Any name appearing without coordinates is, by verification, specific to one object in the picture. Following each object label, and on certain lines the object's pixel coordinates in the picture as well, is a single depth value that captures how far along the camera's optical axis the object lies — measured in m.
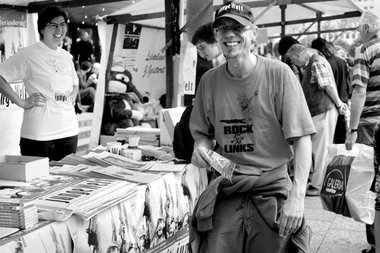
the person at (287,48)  5.70
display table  2.07
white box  2.65
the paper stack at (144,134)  4.05
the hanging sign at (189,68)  4.27
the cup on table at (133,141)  3.73
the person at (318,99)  5.32
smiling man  2.03
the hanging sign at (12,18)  4.86
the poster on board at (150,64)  7.81
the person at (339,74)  5.97
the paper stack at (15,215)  2.03
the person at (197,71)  3.35
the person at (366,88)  3.75
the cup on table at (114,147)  3.53
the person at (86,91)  6.95
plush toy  7.05
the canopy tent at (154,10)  5.32
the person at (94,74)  7.06
